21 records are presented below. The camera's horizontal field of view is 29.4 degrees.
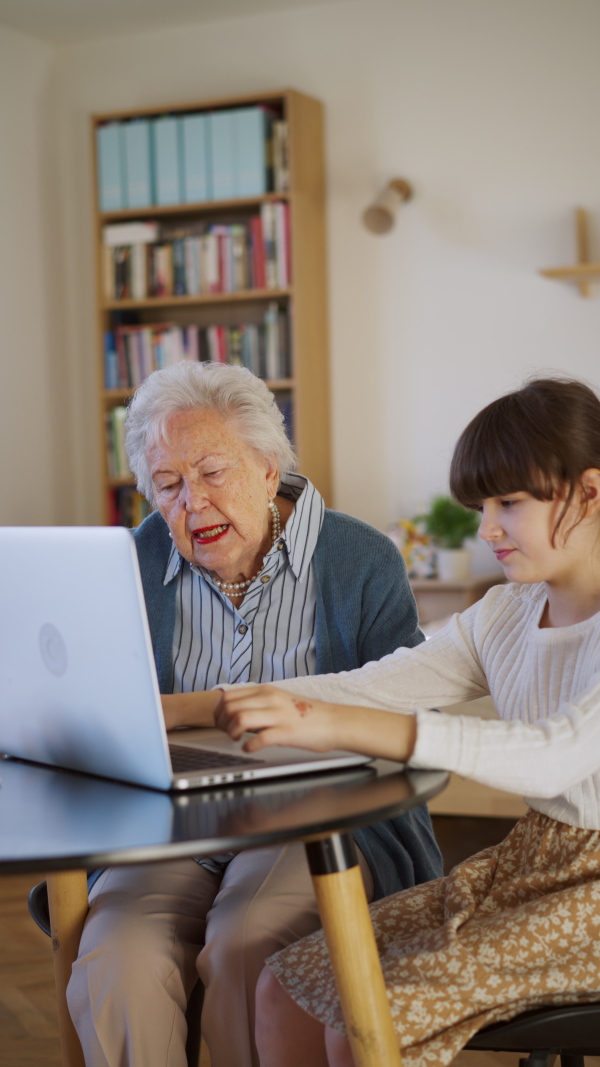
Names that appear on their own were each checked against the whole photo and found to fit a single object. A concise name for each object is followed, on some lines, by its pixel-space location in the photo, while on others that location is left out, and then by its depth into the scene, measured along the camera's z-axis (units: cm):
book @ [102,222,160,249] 455
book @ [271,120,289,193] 441
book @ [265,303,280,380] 449
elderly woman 146
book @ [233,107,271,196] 434
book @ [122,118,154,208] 449
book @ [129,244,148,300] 459
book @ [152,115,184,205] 445
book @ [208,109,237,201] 438
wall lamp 416
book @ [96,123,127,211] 454
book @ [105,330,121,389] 467
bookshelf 441
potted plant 412
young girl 109
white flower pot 411
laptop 101
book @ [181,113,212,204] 442
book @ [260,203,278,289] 441
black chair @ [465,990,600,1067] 108
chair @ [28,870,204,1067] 144
